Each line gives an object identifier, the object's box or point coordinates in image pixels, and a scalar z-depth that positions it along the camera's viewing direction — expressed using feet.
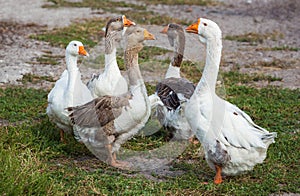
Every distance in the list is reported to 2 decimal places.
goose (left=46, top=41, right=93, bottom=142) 39.88
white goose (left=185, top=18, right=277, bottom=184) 34.29
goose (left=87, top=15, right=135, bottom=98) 45.41
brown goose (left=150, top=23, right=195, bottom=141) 43.35
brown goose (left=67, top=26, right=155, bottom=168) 37.14
